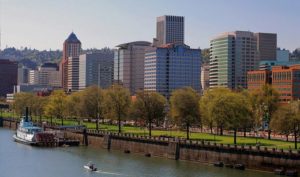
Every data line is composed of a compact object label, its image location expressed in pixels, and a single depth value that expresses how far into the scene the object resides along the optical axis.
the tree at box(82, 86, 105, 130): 177.88
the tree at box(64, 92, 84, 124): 184.41
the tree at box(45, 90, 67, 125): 194.50
